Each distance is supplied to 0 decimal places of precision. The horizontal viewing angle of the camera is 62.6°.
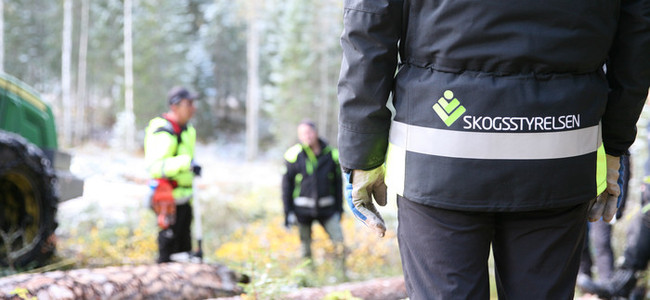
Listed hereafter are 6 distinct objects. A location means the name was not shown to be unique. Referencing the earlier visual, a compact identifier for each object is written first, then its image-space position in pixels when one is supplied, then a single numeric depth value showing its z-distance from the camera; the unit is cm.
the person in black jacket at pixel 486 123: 164
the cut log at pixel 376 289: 372
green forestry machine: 509
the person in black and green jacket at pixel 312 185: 738
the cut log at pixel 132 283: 312
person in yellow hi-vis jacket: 566
